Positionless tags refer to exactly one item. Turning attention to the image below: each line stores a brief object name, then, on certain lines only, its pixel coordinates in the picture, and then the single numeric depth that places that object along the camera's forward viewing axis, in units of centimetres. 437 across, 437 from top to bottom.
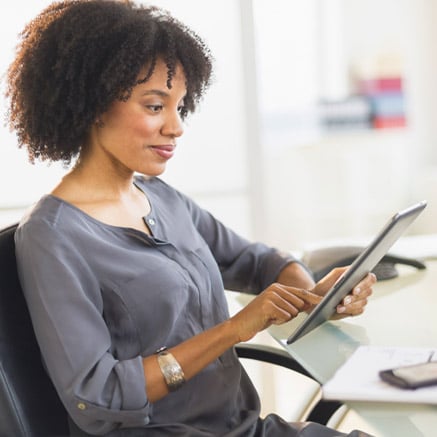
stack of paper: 185
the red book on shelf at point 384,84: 635
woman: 196
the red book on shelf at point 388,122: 638
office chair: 196
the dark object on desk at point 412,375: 186
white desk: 187
